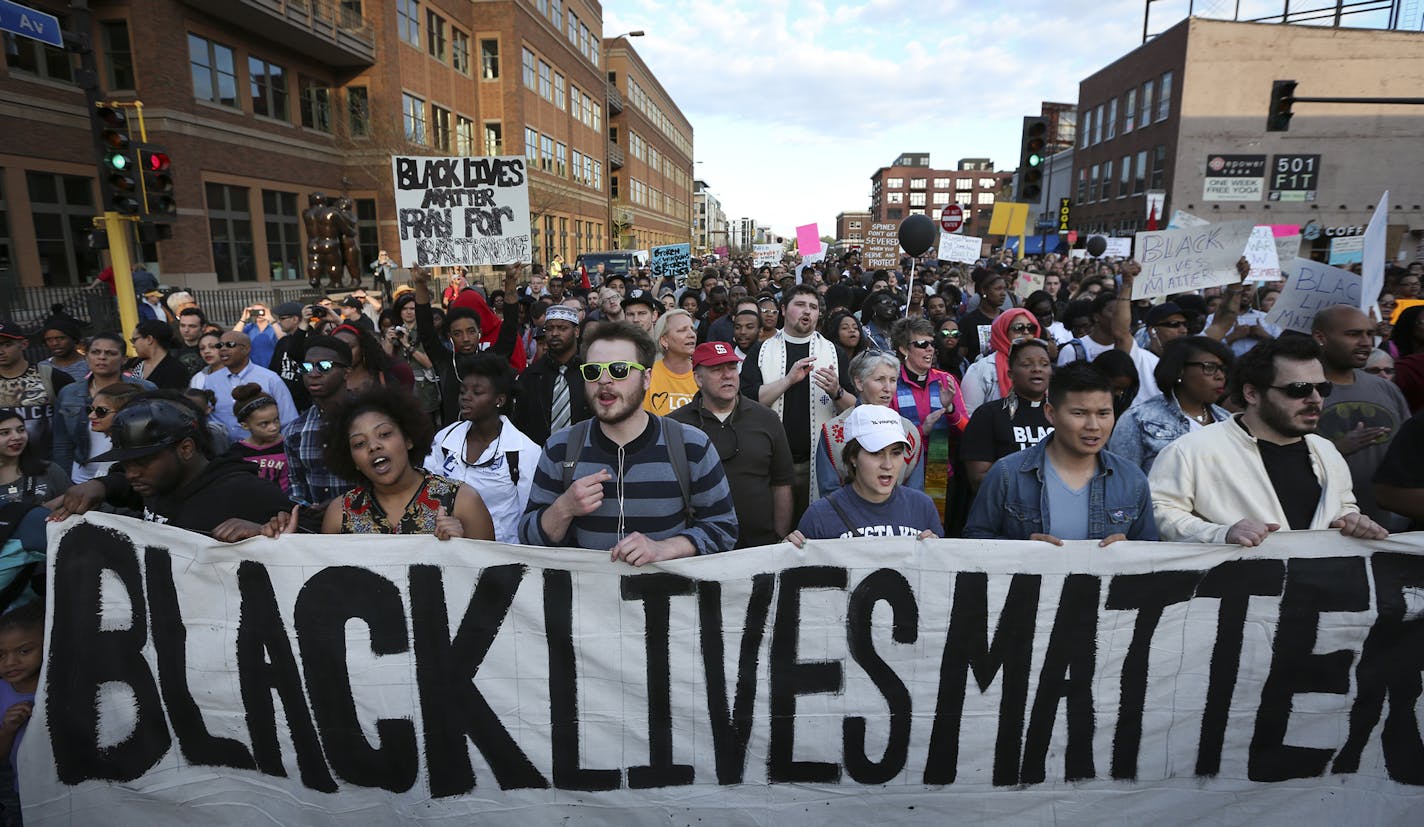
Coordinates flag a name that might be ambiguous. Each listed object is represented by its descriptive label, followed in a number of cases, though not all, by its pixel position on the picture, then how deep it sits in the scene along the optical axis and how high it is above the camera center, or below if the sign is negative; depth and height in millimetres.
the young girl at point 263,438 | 4125 -913
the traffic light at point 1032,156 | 11477 +1982
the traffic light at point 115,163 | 8328 +1296
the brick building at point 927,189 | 142375 +18337
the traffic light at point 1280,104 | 11805 +2891
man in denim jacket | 2982 -812
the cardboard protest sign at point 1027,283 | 11445 +13
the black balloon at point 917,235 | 10547 +685
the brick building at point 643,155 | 62281 +12227
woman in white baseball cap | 3098 -924
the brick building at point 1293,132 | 35531 +7410
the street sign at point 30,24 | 6527 +2309
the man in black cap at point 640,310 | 7180 -276
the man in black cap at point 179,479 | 2873 -816
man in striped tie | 5234 -744
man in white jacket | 2924 -731
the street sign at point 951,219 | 13711 +1200
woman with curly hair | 2984 -831
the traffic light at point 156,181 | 8609 +1153
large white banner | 2883 -1589
